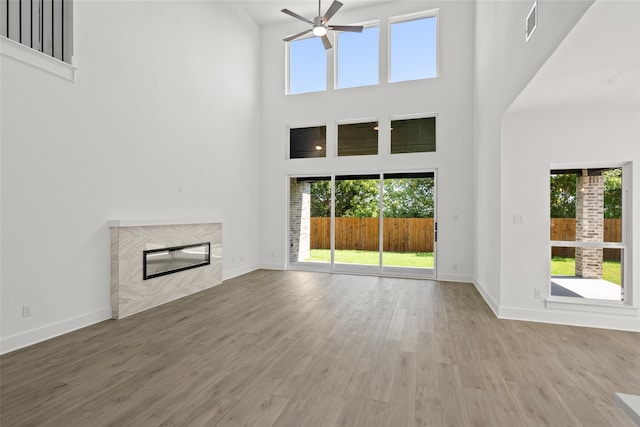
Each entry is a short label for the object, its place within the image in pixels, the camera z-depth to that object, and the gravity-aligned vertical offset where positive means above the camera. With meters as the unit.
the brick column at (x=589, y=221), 3.92 -0.08
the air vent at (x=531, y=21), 2.78 +1.79
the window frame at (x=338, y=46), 6.95 +3.88
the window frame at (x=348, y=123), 6.91 +2.07
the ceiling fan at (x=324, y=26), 4.70 +3.00
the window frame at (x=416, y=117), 6.50 +2.07
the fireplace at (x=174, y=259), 4.43 -0.73
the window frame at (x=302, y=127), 7.25 +1.92
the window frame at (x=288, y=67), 7.54 +3.58
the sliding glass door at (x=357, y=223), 6.97 -0.21
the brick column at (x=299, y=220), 7.45 -0.17
